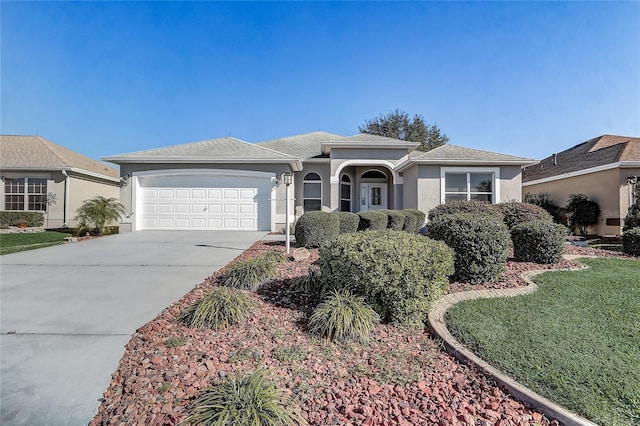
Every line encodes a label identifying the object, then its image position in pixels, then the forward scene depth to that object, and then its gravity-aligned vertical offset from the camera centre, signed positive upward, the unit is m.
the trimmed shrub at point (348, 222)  9.77 -0.23
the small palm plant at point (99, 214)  12.28 +0.01
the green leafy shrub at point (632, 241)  8.27 -0.71
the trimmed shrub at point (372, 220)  9.97 -0.18
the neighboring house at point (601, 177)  13.07 +1.86
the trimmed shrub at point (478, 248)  5.49 -0.58
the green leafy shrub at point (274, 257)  6.59 -0.92
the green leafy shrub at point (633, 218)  9.88 -0.09
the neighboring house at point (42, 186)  16.44 +1.49
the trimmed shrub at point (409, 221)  11.38 -0.24
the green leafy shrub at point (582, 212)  14.15 +0.14
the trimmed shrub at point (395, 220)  10.73 -0.20
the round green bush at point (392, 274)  3.79 -0.74
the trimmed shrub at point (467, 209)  10.34 +0.21
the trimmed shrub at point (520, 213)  9.84 +0.06
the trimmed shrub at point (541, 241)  6.98 -0.60
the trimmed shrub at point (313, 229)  8.75 -0.41
